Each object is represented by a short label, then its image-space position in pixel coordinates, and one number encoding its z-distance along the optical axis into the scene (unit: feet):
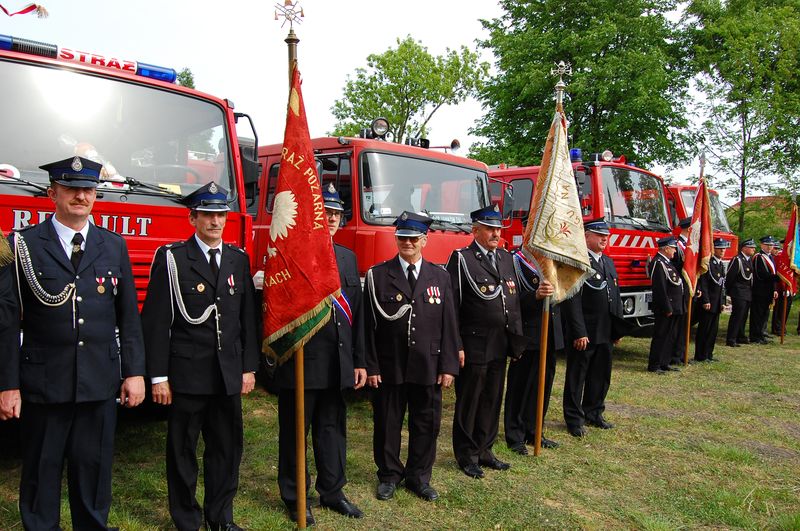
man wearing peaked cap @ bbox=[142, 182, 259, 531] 11.82
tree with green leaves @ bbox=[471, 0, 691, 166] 57.00
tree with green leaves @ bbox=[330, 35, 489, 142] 95.55
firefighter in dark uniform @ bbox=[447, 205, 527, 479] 16.11
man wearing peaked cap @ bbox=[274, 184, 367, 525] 13.26
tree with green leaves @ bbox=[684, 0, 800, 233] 51.06
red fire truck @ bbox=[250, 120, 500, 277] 20.81
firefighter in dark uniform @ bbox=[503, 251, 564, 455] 18.29
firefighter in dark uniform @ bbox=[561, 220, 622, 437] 19.66
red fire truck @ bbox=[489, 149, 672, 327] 29.91
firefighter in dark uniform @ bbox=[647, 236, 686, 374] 29.73
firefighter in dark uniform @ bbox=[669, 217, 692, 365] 31.68
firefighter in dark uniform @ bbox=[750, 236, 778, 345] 40.01
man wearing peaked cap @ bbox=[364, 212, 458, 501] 14.51
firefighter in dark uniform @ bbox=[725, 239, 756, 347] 38.09
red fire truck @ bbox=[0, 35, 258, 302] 13.83
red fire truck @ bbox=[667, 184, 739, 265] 40.68
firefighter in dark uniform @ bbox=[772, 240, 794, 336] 41.50
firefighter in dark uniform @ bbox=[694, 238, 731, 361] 33.53
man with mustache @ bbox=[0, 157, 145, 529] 10.46
